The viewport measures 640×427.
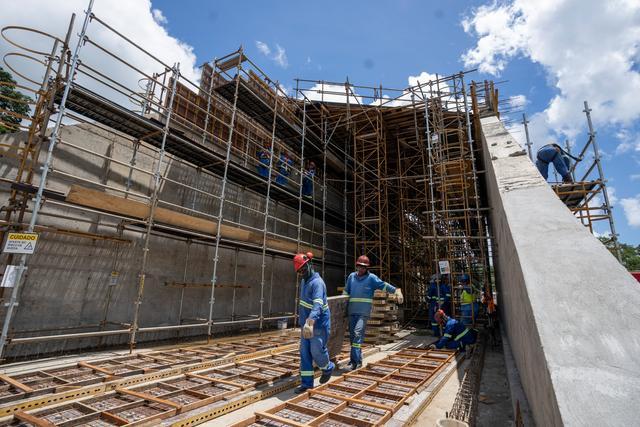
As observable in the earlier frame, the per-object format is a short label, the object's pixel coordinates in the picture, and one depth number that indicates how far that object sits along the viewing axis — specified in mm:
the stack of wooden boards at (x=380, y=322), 8820
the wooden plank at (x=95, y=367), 4921
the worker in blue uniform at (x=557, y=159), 8695
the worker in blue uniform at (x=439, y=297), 9898
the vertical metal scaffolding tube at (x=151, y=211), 6859
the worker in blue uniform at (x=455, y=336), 7219
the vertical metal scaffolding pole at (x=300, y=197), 11922
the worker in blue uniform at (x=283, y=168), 12158
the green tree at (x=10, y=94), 21812
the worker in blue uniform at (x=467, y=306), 9070
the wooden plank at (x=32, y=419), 3036
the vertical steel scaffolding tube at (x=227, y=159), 8602
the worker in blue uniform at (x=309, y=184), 13953
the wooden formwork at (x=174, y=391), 3391
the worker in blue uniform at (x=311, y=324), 4559
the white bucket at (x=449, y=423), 3068
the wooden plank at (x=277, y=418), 3133
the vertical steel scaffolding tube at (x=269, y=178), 10305
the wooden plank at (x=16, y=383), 3984
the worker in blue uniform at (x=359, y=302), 5805
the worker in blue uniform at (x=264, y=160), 12013
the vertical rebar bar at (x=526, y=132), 12664
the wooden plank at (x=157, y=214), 6184
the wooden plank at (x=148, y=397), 3666
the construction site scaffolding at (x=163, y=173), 6355
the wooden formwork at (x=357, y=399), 3400
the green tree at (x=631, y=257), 44734
